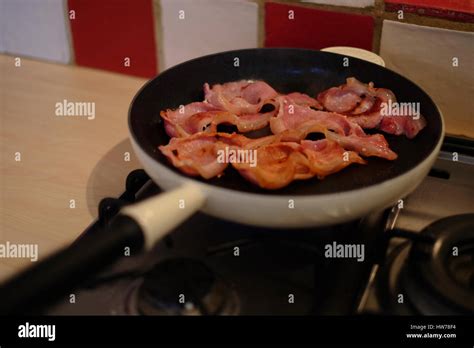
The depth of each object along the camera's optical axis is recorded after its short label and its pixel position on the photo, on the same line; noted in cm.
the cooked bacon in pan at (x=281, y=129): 66
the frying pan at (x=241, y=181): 45
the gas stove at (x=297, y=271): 55
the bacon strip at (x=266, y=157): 64
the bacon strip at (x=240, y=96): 80
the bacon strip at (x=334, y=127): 71
